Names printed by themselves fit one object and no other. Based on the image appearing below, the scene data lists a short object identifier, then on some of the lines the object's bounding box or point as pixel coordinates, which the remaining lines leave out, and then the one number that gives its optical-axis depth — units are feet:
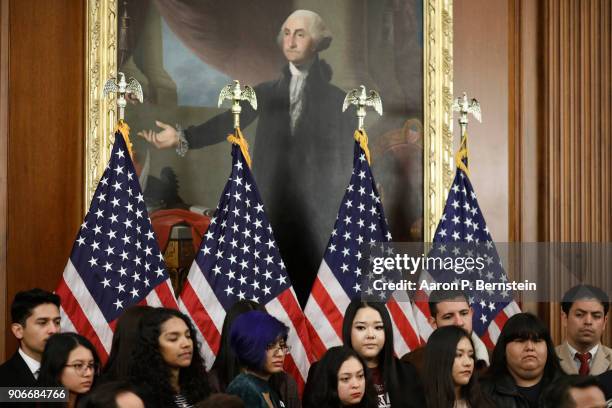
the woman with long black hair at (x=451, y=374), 36.29
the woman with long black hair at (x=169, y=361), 33.42
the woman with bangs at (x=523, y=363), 38.04
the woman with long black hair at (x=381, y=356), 39.52
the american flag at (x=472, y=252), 51.06
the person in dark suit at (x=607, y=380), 38.86
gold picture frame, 53.78
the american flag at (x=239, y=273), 47.70
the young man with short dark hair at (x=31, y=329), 37.52
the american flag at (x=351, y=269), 49.37
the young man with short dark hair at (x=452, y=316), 45.19
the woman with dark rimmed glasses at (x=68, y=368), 34.37
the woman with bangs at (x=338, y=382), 35.55
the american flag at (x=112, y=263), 45.80
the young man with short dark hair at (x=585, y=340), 42.83
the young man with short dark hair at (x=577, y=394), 29.71
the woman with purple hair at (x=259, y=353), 34.83
